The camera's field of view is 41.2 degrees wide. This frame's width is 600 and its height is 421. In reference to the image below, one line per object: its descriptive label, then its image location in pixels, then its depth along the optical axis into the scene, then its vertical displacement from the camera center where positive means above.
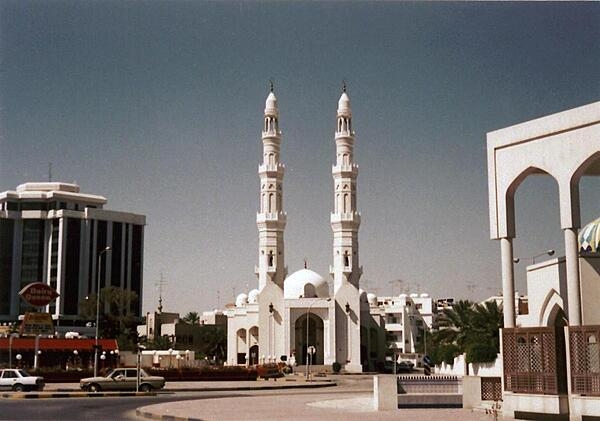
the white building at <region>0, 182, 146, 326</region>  119.38 +13.35
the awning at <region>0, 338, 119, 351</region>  54.81 -0.63
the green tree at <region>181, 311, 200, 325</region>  125.09 +2.64
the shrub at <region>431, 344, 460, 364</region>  57.50 -1.33
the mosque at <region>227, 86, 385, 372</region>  77.81 +6.28
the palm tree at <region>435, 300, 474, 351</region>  55.91 +0.65
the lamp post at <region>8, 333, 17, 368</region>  52.42 -0.92
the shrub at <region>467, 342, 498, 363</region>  47.81 -1.17
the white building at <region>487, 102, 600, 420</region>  19.97 +1.56
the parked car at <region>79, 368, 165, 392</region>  35.44 -2.07
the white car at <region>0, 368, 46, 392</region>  36.06 -2.06
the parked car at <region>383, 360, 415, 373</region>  78.94 -3.30
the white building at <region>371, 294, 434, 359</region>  120.94 +1.27
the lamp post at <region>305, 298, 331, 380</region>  78.44 +2.98
